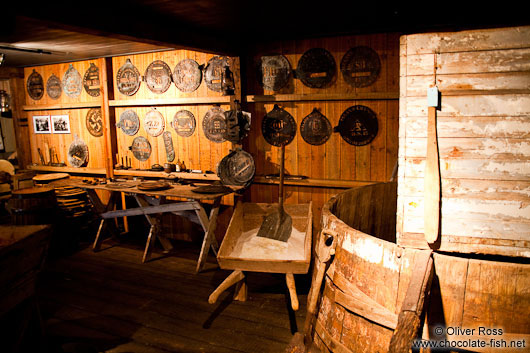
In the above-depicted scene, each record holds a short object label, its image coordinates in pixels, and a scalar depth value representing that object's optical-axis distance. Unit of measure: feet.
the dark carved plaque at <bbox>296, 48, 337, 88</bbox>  16.21
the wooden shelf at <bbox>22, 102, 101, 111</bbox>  22.45
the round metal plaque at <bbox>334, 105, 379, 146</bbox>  15.71
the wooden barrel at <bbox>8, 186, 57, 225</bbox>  16.87
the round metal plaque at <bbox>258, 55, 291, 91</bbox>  17.03
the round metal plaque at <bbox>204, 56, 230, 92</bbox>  18.40
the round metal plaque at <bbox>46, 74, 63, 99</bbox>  23.93
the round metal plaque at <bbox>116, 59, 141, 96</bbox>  20.93
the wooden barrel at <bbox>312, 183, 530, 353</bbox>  6.26
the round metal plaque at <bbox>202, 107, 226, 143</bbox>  18.79
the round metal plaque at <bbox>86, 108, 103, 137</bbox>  22.68
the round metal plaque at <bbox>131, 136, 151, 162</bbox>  21.26
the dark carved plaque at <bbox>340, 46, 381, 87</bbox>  15.43
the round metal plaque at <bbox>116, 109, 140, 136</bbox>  21.35
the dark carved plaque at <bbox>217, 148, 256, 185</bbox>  16.97
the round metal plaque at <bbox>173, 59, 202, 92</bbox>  19.04
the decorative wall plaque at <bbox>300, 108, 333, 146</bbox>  16.61
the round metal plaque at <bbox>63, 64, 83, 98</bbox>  23.07
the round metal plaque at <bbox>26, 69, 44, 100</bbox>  24.67
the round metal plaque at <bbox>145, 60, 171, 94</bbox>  19.89
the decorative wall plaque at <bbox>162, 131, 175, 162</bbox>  20.46
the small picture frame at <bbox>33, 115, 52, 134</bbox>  24.92
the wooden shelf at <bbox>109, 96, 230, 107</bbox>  18.45
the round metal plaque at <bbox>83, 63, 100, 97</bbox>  22.29
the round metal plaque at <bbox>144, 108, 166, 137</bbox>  20.59
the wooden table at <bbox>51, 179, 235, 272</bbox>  16.53
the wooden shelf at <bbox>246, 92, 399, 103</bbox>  15.20
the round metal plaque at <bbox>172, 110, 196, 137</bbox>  19.63
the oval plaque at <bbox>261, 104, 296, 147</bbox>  17.30
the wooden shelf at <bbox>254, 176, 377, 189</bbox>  16.08
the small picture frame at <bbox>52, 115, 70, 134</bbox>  24.12
